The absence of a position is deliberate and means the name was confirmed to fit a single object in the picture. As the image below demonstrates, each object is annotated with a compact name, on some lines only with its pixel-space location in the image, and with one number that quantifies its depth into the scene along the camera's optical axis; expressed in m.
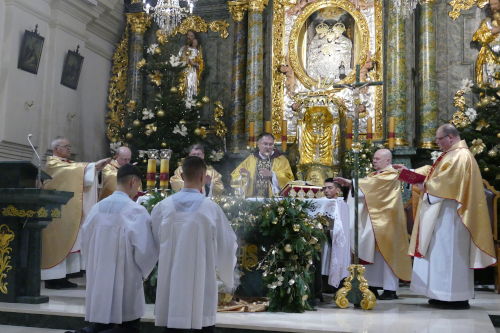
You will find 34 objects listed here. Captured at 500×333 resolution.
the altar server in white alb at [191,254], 4.51
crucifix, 6.53
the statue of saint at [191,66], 12.65
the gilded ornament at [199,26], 13.20
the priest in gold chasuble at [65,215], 7.79
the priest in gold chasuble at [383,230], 7.49
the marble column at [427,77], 11.25
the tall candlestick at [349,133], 7.29
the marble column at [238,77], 12.49
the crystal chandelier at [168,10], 10.09
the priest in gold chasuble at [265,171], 7.75
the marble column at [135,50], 13.31
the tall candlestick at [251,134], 11.05
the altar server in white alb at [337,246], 7.20
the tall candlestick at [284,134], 10.89
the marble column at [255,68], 12.16
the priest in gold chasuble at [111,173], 8.56
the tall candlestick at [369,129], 9.79
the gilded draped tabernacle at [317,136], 11.50
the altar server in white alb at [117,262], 4.77
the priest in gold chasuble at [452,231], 6.67
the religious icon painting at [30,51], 10.20
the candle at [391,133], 10.30
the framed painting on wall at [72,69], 11.44
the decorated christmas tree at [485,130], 9.65
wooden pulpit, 6.43
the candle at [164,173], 6.48
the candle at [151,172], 6.46
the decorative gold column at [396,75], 11.34
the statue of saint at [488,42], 11.06
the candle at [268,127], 11.13
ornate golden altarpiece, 11.85
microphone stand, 6.75
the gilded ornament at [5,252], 6.49
